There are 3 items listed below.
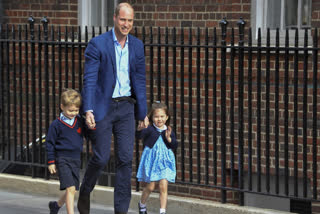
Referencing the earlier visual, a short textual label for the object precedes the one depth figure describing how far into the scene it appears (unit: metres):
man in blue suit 13.56
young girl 14.77
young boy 13.80
